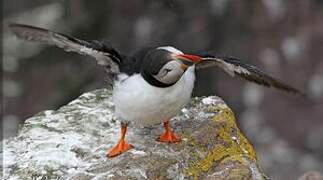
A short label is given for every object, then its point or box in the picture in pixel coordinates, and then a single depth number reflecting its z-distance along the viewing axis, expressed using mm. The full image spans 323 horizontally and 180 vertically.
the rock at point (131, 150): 11719
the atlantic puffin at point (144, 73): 11117
